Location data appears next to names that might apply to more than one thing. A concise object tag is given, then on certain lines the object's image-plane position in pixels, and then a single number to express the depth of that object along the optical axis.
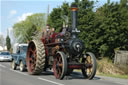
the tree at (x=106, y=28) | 23.16
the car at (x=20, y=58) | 17.45
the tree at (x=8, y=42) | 92.19
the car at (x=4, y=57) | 32.53
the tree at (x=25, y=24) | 76.44
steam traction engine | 13.05
